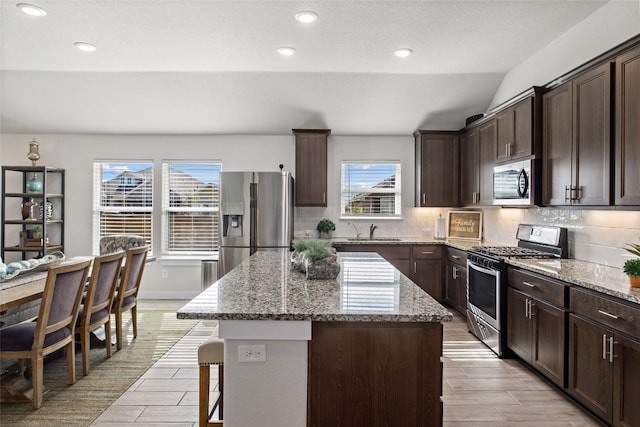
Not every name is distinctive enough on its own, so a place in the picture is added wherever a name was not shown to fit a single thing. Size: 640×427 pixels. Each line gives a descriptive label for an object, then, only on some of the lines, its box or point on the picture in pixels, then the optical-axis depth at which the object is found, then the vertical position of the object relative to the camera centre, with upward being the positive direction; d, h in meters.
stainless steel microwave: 3.59 +0.32
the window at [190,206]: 5.89 +0.11
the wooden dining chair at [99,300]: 3.18 -0.74
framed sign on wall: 5.44 -0.12
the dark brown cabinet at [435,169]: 5.51 +0.64
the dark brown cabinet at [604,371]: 2.14 -0.90
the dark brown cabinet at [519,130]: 3.57 +0.83
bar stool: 2.04 -0.79
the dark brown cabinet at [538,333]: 2.77 -0.89
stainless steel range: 3.55 -0.55
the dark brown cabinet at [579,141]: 2.74 +0.58
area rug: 2.54 -1.29
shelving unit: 5.38 -0.03
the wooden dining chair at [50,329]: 2.63 -0.81
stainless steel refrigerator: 4.91 -0.03
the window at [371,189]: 5.91 +0.38
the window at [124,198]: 5.90 +0.21
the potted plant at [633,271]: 2.28 -0.30
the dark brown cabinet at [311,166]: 5.51 +0.67
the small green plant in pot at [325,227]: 5.67 -0.18
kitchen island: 1.70 -0.68
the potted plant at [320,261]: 2.44 -0.29
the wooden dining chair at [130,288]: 3.76 -0.74
